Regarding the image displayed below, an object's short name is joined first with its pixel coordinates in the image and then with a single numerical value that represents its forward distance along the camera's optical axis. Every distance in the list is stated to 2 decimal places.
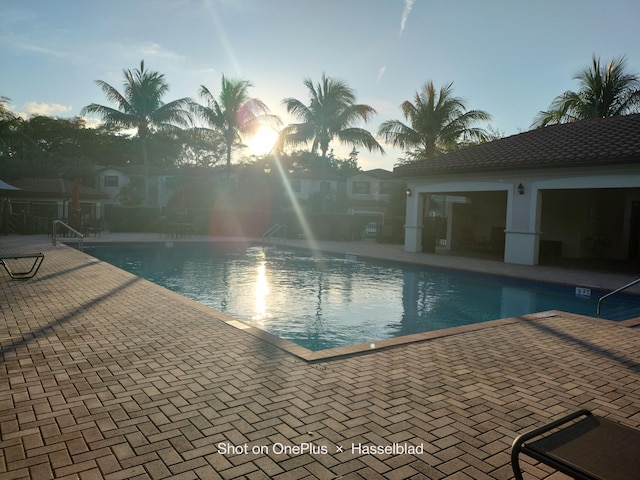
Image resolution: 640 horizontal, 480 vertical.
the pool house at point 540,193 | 13.62
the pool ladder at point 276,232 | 24.60
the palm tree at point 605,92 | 26.28
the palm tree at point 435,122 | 26.27
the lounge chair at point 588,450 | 1.86
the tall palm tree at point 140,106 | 32.28
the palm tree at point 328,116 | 29.08
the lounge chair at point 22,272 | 9.07
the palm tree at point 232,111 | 29.94
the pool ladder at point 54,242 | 16.56
